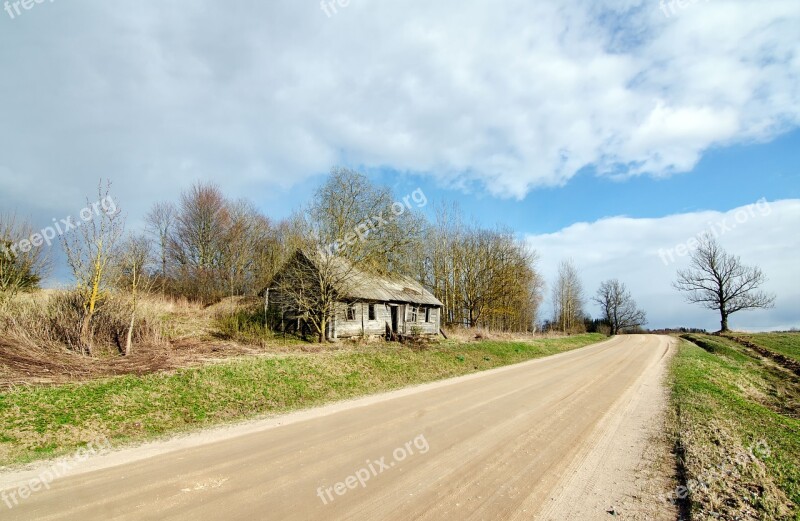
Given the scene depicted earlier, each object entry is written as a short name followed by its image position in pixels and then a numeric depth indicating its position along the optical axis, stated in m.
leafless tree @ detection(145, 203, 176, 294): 37.79
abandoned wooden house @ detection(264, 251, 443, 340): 21.84
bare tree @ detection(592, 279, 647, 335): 73.25
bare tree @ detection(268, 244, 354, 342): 21.59
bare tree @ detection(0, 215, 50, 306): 16.41
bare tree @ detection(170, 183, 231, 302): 38.75
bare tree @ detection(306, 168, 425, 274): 23.02
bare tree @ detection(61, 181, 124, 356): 13.58
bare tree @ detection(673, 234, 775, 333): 46.06
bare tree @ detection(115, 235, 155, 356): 14.50
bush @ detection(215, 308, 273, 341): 19.12
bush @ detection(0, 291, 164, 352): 12.55
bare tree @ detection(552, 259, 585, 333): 64.81
